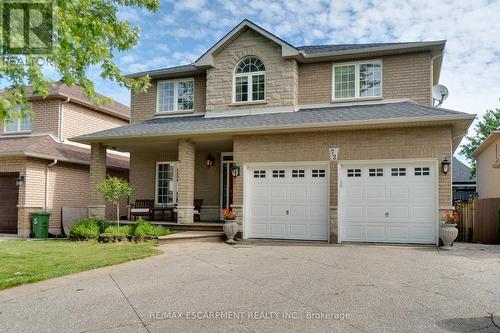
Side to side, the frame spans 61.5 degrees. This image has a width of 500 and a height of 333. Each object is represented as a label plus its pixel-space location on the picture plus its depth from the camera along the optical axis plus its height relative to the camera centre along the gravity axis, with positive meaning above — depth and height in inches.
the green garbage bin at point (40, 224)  611.8 -56.2
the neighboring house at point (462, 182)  1155.3 +17.2
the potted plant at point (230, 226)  495.5 -46.2
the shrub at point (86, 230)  522.0 -54.8
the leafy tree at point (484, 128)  1460.4 +214.3
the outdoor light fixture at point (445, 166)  451.5 +23.9
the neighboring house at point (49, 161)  627.5 +39.9
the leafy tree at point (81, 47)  282.4 +106.9
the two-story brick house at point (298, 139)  470.9 +61.9
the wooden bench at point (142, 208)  619.5 -33.4
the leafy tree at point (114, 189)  532.4 -3.5
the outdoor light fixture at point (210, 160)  651.5 +40.9
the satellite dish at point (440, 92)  571.8 +131.3
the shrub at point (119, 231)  509.4 -54.6
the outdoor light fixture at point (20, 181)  617.0 +7.0
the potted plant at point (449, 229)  436.8 -42.4
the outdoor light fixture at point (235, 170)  527.2 +20.7
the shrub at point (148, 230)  508.1 -53.4
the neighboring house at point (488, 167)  705.0 +41.4
